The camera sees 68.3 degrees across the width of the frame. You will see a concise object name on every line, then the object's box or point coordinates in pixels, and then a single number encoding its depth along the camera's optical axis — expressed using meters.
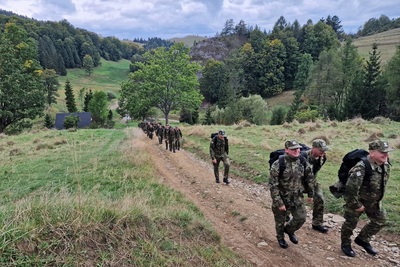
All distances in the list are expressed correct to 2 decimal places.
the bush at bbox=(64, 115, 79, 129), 53.59
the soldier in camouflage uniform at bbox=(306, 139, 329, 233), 7.00
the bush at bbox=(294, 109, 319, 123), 42.08
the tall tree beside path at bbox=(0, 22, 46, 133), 38.25
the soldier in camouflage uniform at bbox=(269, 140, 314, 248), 5.86
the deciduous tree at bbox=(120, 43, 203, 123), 41.66
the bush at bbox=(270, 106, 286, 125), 49.66
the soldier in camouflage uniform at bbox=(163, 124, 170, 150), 21.06
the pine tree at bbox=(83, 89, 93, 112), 75.03
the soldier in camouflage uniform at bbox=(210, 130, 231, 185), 11.39
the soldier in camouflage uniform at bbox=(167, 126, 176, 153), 19.89
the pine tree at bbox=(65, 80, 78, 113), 73.81
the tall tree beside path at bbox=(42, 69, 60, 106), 77.05
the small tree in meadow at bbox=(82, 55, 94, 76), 138.75
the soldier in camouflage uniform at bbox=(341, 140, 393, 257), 5.47
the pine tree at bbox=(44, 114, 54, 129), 58.28
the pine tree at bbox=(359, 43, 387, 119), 43.72
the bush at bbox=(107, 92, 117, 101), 107.40
